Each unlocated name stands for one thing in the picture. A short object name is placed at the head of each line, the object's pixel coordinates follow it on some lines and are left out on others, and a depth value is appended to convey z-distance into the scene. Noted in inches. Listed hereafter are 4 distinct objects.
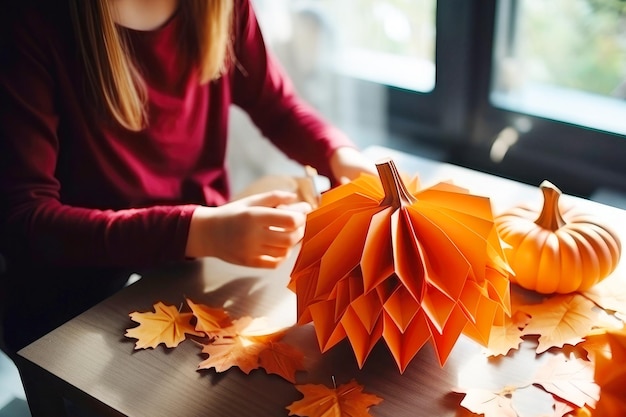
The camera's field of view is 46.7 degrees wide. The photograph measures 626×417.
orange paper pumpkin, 24.7
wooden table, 24.2
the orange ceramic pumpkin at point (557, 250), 27.6
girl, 30.7
